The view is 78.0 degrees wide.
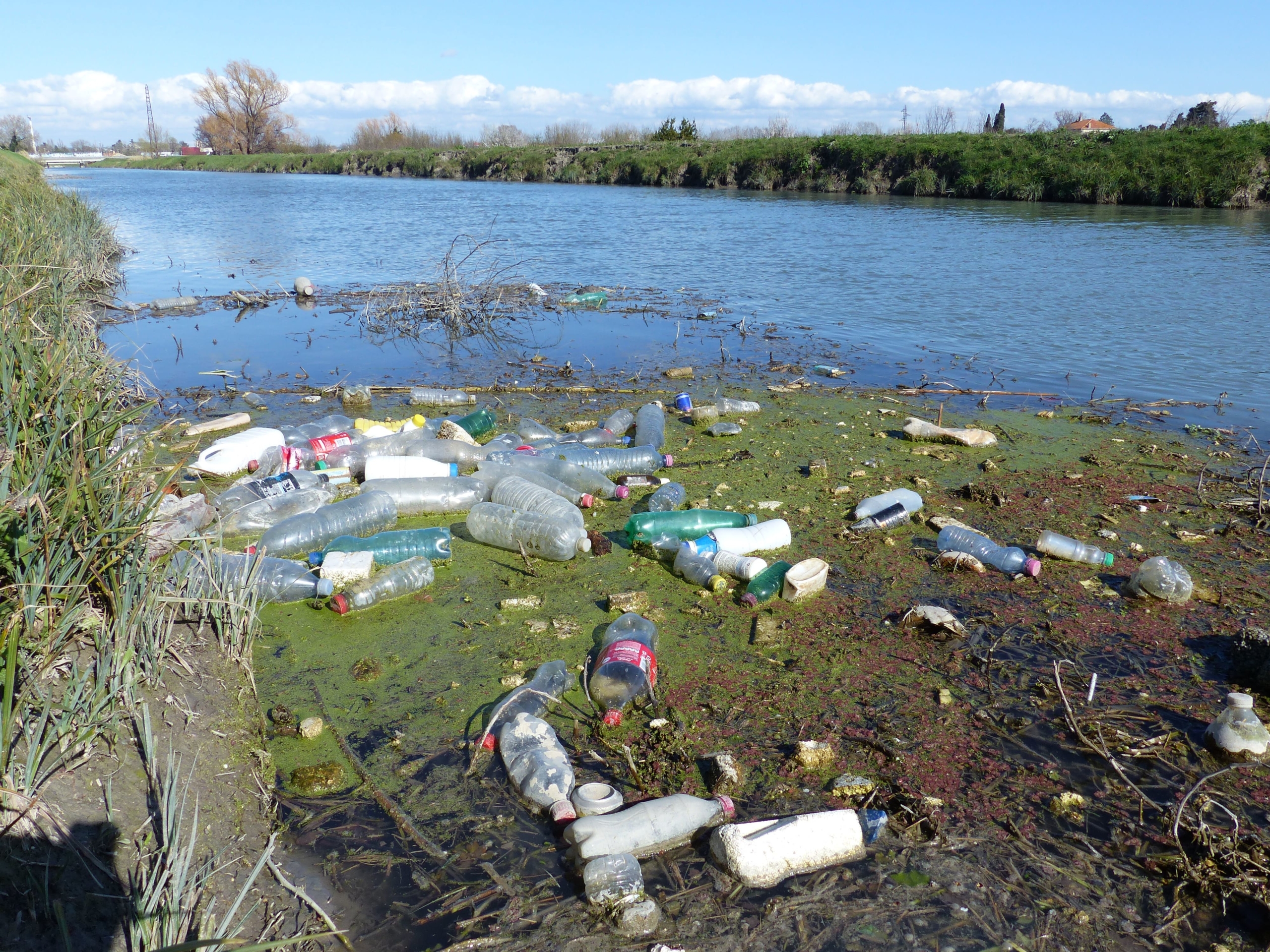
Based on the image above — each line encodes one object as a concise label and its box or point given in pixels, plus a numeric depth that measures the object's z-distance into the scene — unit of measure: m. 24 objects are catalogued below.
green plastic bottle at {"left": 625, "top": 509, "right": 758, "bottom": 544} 4.18
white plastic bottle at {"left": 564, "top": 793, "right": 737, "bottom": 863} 2.20
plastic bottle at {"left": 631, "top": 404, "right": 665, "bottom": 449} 5.57
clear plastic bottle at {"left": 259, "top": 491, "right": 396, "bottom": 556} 3.98
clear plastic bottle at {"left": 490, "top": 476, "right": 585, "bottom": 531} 4.20
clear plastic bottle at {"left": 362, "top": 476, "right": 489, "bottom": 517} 4.50
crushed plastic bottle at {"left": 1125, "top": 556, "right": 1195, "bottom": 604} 3.58
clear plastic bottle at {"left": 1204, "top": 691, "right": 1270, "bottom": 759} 2.62
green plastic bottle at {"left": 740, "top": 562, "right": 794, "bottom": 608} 3.61
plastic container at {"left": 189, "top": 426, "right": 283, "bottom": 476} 4.82
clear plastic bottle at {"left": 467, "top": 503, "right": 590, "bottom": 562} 4.01
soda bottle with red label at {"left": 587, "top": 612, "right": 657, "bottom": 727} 2.90
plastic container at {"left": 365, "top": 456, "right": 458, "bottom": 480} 4.69
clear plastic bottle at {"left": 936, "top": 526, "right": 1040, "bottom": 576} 3.90
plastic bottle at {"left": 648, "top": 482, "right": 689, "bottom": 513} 4.52
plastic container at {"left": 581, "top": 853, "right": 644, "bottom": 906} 2.07
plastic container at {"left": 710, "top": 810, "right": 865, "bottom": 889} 2.17
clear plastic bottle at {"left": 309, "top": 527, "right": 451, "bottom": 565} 3.88
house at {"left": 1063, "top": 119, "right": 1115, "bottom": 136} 45.66
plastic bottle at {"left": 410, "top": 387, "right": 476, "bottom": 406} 6.60
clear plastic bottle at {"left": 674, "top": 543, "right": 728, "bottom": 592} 3.75
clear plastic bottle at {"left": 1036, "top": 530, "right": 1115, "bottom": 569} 3.96
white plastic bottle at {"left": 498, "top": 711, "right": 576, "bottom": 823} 2.40
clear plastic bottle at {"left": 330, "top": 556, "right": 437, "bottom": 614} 3.55
